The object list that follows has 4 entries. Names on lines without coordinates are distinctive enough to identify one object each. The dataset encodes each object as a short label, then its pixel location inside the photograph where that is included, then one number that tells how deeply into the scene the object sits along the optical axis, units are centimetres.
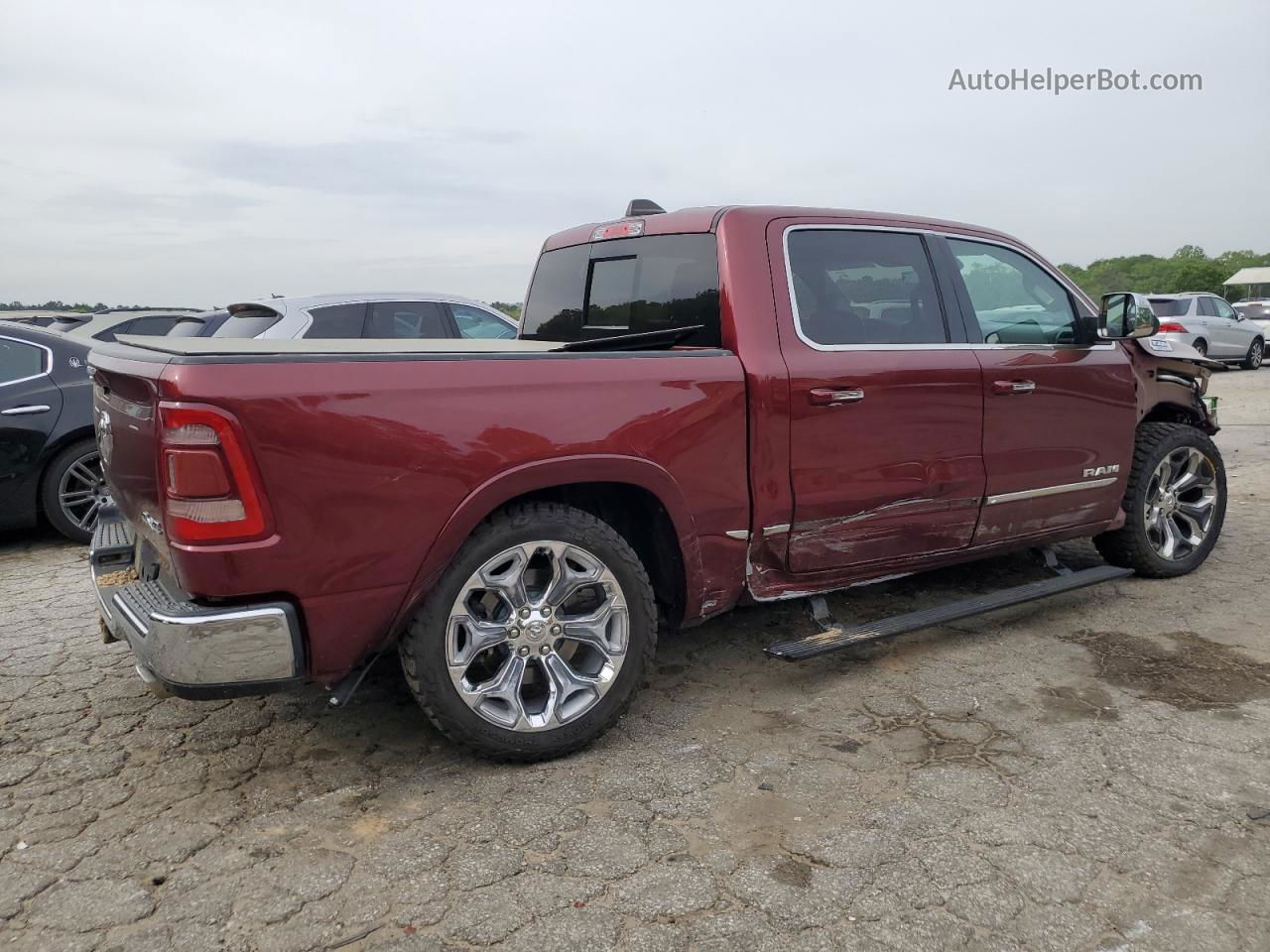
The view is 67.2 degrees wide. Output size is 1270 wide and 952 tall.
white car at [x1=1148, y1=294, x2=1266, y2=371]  1981
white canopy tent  7781
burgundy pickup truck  252
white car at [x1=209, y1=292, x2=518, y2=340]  689
